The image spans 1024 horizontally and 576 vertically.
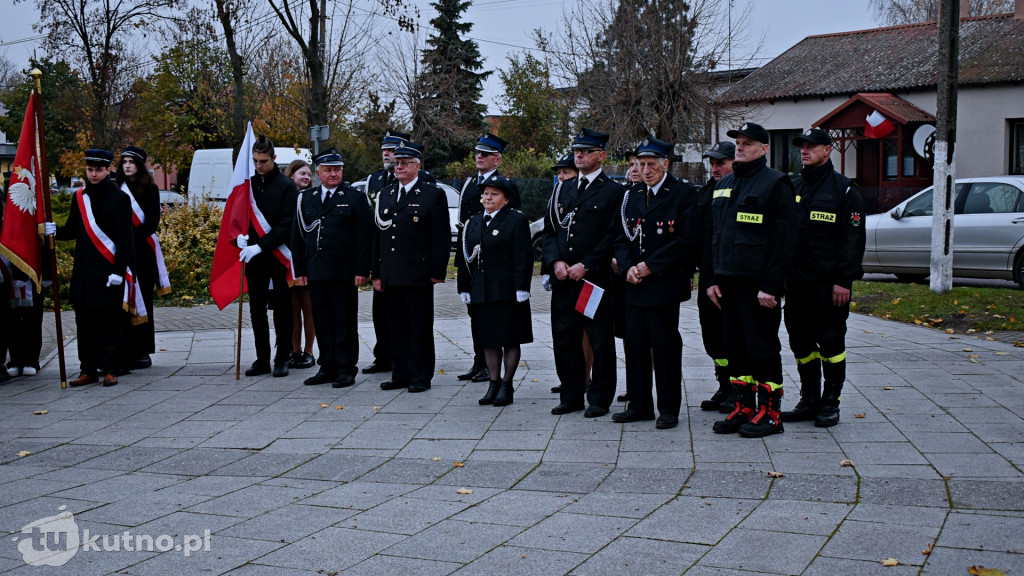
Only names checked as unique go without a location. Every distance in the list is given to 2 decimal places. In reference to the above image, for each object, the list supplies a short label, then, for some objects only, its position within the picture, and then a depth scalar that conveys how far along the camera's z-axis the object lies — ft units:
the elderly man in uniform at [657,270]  23.54
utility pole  44.62
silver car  49.14
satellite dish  76.64
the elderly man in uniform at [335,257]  30.27
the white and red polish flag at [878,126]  102.06
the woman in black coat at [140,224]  32.65
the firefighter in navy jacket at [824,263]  23.30
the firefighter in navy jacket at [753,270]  22.13
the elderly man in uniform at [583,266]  25.03
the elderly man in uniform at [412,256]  28.78
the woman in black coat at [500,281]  26.58
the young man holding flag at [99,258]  30.78
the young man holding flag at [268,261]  32.17
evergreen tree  138.62
